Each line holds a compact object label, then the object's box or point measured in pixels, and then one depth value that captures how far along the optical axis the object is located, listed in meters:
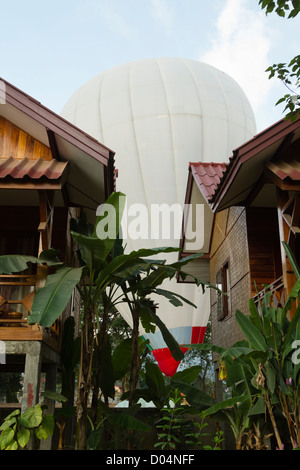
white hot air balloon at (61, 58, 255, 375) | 19.11
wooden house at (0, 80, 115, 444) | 7.73
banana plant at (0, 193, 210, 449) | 6.52
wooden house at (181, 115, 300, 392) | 8.91
